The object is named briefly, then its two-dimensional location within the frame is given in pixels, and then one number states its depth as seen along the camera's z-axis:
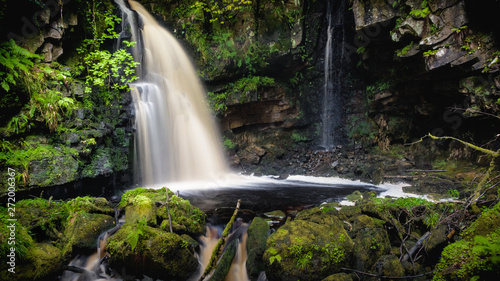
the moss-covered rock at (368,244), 3.67
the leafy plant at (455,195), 6.62
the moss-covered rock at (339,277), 3.18
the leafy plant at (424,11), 7.77
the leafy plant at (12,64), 4.81
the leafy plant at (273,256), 3.48
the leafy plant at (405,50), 8.42
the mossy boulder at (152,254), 3.64
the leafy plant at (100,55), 7.72
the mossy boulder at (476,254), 2.04
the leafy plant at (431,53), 7.85
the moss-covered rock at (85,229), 3.98
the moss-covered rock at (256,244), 3.90
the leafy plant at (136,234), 3.56
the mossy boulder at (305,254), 3.42
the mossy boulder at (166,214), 4.56
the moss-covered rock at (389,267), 3.31
